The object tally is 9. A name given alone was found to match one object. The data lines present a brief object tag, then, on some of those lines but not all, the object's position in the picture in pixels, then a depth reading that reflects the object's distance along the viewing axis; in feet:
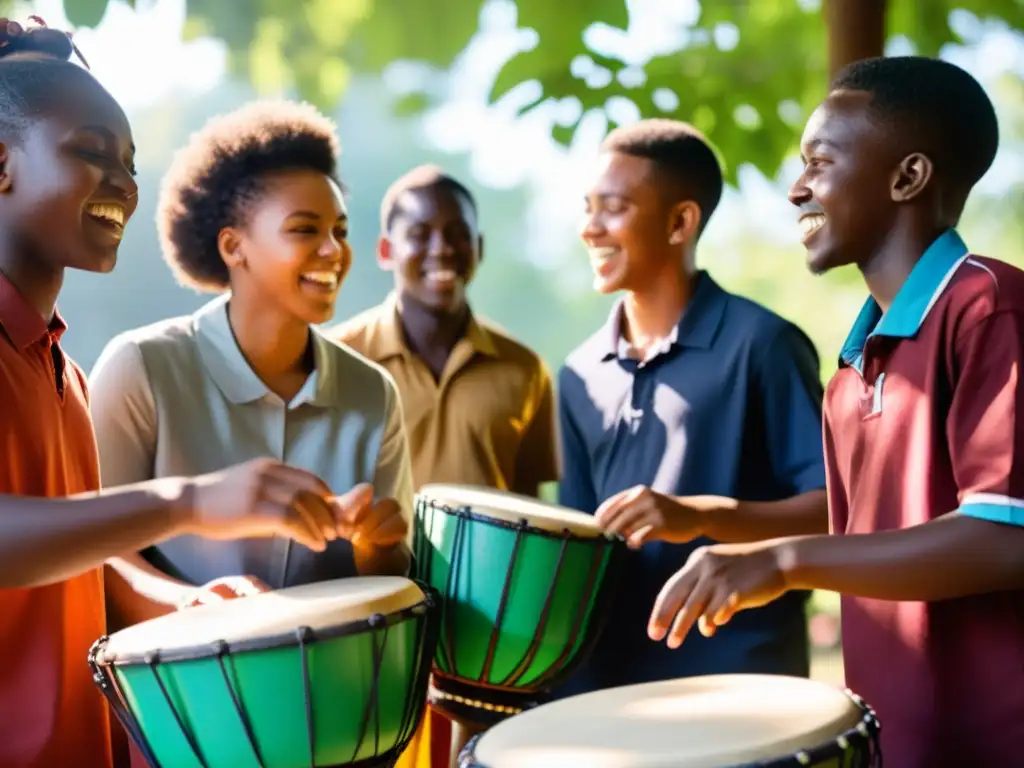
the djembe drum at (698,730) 5.71
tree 12.73
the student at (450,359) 13.17
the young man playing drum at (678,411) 10.10
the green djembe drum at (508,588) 8.80
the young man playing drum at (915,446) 6.48
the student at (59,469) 6.84
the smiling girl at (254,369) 9.15
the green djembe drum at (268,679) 7.09
